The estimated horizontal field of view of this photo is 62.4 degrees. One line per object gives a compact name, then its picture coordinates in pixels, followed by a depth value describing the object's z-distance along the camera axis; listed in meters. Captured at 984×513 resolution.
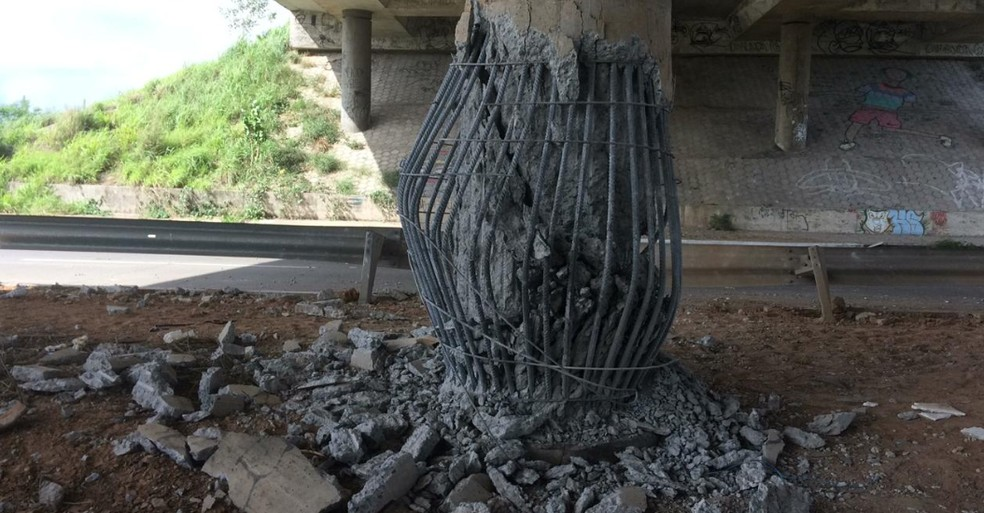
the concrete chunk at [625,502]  2.88
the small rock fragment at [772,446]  3.31
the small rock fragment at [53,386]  3.71
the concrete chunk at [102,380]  3.78
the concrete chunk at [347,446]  3.19
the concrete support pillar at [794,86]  24.53
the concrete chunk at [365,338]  4.46
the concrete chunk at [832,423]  3.64
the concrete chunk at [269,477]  2.85
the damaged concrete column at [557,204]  3.38
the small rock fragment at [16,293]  6.91
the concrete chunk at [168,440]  3.11
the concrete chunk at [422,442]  3.21
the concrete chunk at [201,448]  3.10
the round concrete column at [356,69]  25.42
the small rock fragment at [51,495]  2.82
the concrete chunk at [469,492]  2.95
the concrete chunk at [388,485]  2.84
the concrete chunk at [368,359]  4.15
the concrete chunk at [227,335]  4.63
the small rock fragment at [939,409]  3.86
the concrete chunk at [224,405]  3.56
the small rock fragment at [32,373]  3.82
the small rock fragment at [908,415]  3.83
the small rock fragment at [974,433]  3.56
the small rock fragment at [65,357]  4.14
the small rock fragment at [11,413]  3.31
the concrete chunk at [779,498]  2.88
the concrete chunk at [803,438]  3.51
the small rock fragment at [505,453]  3.20
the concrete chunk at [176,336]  4.71
